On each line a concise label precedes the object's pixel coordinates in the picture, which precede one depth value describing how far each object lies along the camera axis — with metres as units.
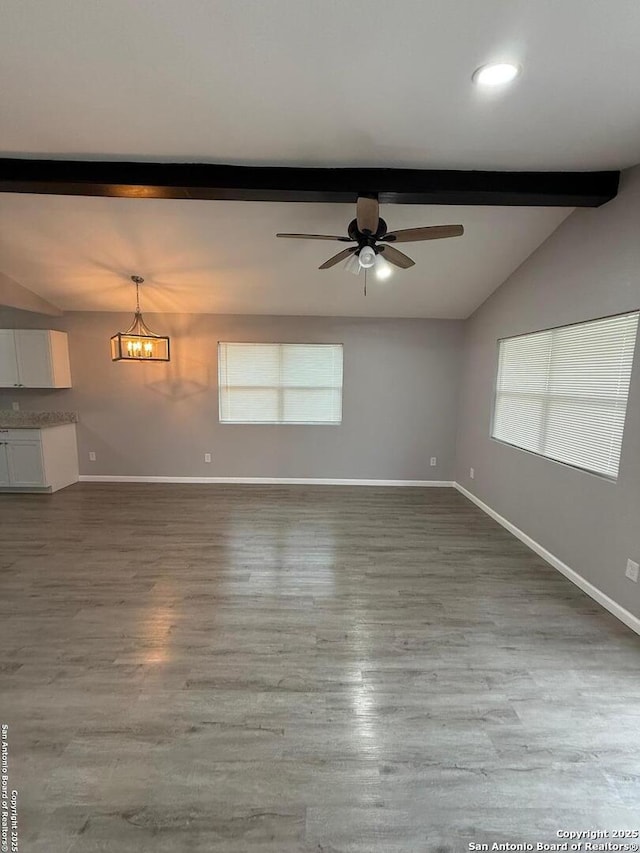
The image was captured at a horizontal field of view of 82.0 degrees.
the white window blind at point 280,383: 5.34
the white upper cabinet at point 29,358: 4.88
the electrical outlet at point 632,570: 2.38
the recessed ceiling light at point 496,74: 1.70
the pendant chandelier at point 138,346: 3.99
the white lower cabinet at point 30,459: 4.72
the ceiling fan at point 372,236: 2.30
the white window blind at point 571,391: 2.62
